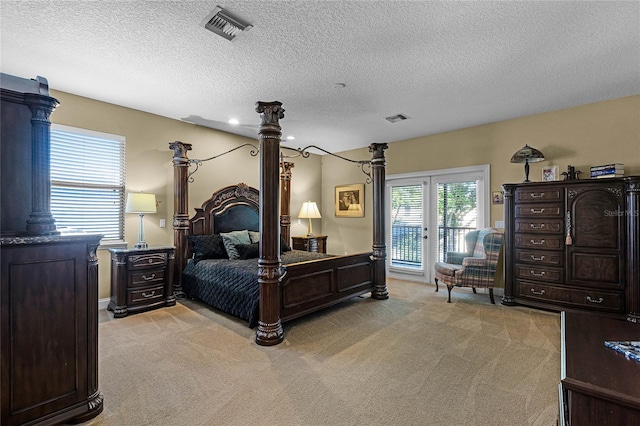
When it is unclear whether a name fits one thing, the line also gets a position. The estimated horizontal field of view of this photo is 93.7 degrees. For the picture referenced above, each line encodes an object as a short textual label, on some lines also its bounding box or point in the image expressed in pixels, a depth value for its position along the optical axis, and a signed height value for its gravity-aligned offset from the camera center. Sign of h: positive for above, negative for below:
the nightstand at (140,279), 3.75 -0.84
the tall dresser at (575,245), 3.40 -0.37
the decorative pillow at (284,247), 5.24 -0.56
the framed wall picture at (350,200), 6.62 +0.35
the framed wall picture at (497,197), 4.78 +0.29
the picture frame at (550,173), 4.26 +0.60
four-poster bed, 3.04 -0.49
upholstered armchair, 4.26 -0.77
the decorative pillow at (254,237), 4.92 -0.36
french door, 5.12 +0.02
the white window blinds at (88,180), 3.71 +0.47
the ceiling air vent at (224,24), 2.26 +1.51
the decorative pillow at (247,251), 4.43 -0.53
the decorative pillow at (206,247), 4.46 -0.48
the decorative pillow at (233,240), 4.45 -0.38
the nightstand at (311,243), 6.30 -0.59
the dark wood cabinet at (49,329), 1.63 -0.67
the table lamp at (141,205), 3.96 +0.14
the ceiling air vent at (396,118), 4.50 +1.49
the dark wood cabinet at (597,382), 1.09 -0.65
